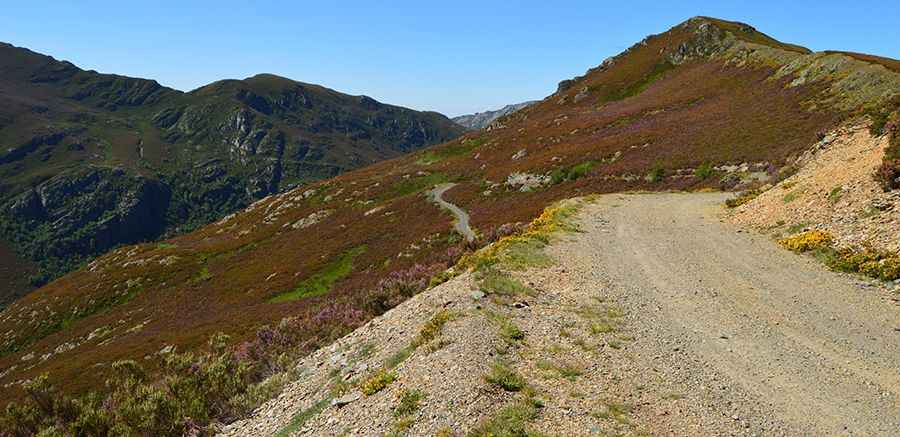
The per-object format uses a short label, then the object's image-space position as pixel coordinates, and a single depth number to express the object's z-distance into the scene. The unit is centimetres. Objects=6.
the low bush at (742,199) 2917
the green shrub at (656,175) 4276
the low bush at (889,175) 1978
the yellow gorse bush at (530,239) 2005
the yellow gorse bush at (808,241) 1970
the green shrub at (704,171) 4025
